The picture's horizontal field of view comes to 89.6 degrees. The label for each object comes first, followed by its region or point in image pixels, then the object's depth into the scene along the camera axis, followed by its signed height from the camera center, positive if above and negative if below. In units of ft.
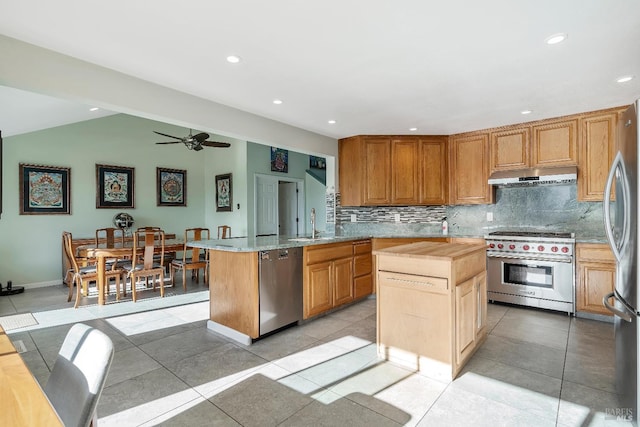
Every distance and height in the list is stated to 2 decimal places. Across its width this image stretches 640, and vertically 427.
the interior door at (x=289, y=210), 26.84 +0.27
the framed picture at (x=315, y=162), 27.35 +4.31
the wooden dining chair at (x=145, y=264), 14.30 -2.29
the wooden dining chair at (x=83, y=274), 13.61 -2.54
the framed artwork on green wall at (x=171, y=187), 22.12 +1.99
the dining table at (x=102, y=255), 13.69 -1.75
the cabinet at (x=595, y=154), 11.70 +2.07
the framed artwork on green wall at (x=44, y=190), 16.76 +1.41
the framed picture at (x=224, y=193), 23.50 +1.57
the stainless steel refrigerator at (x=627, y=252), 5.37 -0.74
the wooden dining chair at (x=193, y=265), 16.67 -2.67
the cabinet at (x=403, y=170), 15.44 +2.02
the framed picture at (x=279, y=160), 24.63 +4.15
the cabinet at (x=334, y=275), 11.18 -2.38
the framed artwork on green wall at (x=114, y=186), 19.34 +1.78
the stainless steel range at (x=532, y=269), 11.64 -2.23
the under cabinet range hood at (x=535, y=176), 12.10 +1.35
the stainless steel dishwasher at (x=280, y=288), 9.70 -2.35
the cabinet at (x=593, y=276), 10.93 -2.28
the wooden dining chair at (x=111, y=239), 15.85 -1.37
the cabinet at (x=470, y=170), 14.40 +1.91
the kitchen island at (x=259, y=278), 9.52 -2.19
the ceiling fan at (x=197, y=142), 15.84 +3.69
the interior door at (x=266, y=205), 23.62 +0.65
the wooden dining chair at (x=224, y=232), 21.28 -1.28
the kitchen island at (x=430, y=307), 7.30 -2.30
